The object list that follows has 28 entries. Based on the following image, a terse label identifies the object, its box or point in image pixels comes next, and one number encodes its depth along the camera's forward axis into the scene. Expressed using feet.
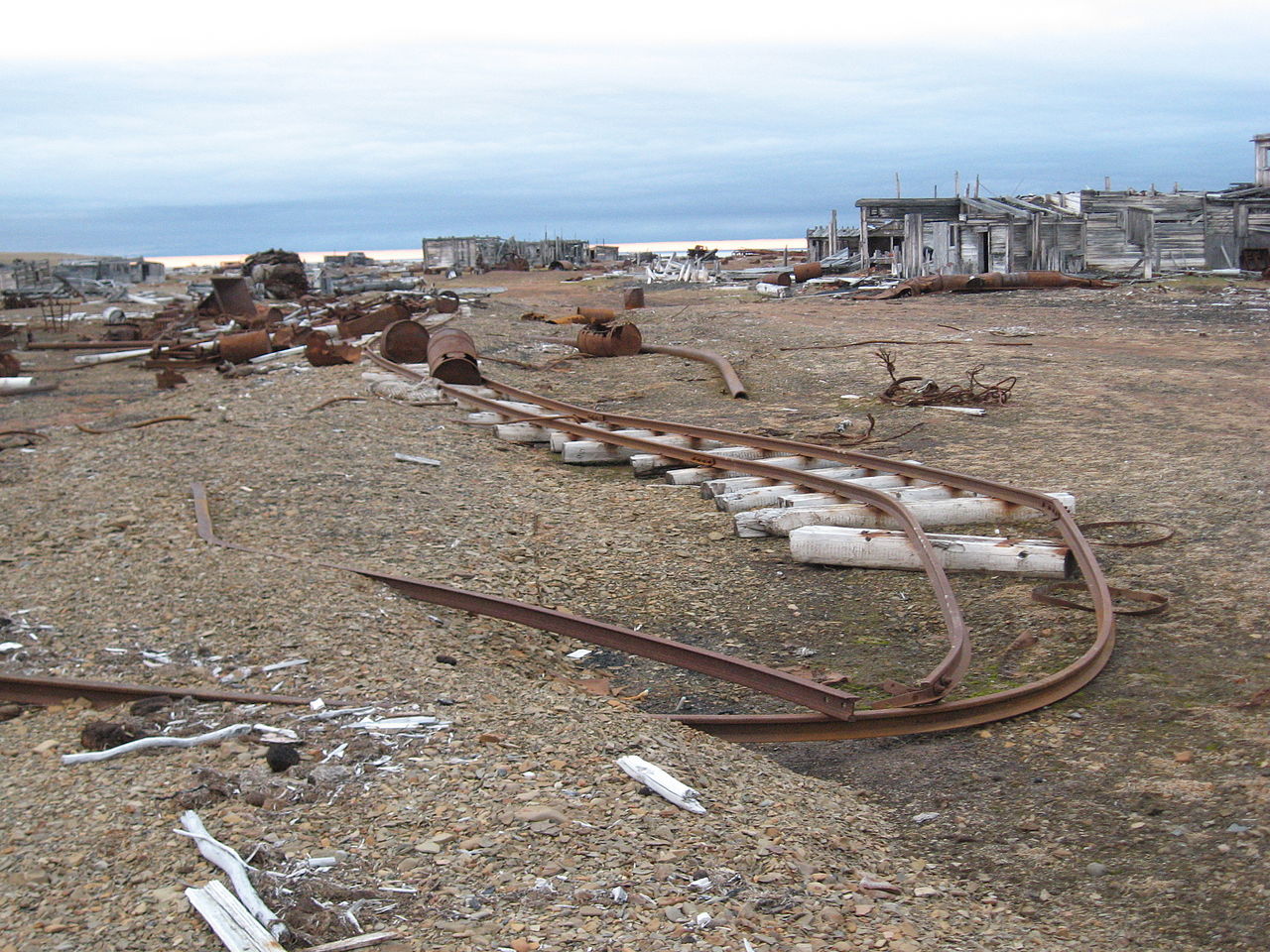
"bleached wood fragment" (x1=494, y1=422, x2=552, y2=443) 36.47
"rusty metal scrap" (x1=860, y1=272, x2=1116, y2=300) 94.07
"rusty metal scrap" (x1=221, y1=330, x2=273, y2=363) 60.49
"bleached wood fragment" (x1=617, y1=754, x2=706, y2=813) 12.91
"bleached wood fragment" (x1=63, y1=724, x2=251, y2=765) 13.46
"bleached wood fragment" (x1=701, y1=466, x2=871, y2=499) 28.25
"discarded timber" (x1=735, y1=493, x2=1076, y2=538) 24.95
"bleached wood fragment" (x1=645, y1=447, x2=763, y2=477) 29.94
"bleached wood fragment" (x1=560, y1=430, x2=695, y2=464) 33.24
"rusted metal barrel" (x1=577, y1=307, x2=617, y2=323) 75.92
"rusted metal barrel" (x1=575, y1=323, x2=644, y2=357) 58.39
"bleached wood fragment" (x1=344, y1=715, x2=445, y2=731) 14.34
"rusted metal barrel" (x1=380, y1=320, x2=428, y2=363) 52.80
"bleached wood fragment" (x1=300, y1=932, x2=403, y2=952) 9.88
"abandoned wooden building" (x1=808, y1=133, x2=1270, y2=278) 105.70
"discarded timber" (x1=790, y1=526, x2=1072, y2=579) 21.84
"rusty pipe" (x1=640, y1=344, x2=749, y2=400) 44.11
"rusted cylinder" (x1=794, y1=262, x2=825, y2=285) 119.75
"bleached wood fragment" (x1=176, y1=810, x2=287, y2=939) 10.07
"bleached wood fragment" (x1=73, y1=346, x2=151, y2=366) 71.82
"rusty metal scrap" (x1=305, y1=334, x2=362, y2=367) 53.60
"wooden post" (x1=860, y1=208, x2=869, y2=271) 124.26
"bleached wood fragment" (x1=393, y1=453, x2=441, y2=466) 31.94
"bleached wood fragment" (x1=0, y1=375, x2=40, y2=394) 59.00
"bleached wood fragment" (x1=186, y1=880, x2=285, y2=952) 9.76
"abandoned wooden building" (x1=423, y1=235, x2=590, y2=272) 206.69
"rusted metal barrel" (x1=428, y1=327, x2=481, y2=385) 45.88
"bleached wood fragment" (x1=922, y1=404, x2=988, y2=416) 37.73
